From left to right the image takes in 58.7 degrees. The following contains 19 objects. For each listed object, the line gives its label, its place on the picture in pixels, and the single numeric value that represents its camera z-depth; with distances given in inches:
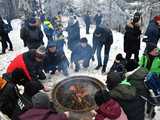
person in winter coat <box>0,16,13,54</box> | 213.3
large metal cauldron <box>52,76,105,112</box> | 120.1
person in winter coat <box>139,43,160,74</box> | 135.6
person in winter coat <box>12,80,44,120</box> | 103.4
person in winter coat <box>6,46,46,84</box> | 127.5
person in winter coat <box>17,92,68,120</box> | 77.8
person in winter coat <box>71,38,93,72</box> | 181.6
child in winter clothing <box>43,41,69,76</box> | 167.5
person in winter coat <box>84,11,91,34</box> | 282.8
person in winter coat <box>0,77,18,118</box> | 107.2
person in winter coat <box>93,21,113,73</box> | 176.6
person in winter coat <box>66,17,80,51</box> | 192.2
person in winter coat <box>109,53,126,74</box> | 152.3
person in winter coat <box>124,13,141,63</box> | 171.2
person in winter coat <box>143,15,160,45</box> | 173.3
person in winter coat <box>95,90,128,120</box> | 82.3
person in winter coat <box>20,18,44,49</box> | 180.4
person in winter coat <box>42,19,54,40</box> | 225.0
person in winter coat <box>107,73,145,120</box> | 92.6
